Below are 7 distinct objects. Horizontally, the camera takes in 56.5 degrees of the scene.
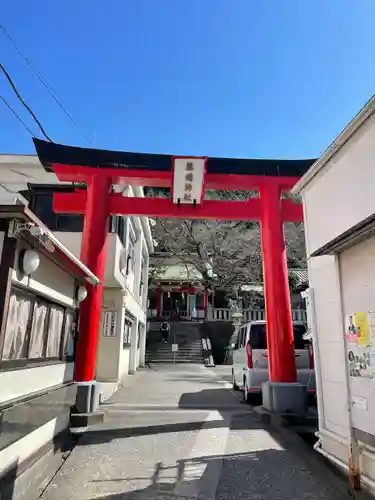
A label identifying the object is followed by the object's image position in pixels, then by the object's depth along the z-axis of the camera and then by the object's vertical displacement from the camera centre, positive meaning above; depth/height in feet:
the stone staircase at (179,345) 69.05 -1.82
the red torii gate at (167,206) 22.67 +9.44
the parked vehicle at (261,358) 25.35 -1.48
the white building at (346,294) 11.15 +1.59
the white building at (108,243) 30.73 +8.29
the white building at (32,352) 10.07 -0.65
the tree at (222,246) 83.92 +22.18
